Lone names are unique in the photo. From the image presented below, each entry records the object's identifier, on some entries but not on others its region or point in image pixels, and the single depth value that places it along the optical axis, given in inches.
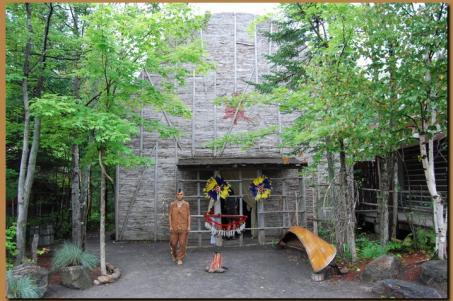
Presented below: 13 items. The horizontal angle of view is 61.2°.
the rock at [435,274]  258.2
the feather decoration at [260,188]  489.1
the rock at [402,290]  244.5
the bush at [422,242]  354.9
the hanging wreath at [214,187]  480.7
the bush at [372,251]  350.3
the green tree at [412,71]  261.4
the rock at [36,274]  271.9
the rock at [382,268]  291.4
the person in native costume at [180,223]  382.0
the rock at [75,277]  294.4
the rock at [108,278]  309.1
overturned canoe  315.3
